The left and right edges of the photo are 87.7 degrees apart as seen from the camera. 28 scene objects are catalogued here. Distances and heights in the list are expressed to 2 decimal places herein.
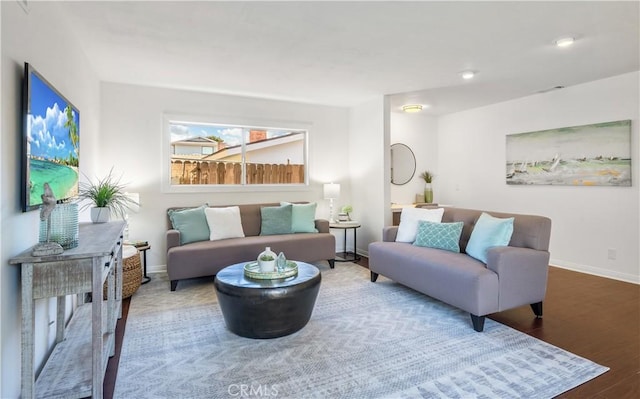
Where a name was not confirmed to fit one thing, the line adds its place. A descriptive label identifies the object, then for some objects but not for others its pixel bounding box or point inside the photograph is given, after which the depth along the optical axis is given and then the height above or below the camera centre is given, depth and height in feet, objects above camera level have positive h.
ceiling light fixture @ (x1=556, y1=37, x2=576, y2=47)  9.65 +4.65
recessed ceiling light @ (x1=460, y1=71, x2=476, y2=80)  12.71 +4.85
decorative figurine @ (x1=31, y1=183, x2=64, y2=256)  5.41 -0.47
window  15.44 +2.26
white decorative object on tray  8.80 -1.67
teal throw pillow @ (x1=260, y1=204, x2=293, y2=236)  15.03 -0.93
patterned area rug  6.25 -3.49
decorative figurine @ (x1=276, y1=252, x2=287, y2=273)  9.04 -1.73
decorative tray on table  8.64 -1.93
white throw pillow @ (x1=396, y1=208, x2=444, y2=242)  12.45 -0.76
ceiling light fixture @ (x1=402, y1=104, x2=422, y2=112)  17.85 +4.95
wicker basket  11.02 -2.42
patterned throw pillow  11.12 -1.23
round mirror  20.25 +2.20
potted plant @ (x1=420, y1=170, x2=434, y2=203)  20.63 +0.93
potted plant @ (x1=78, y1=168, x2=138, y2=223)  9.26 +0.03
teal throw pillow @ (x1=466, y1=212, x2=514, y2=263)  9.68 -1.07
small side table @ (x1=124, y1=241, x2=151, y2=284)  12.74 -1.84
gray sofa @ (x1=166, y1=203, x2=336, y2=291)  12.10 -1.93
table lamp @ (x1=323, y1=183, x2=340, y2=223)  17.01 +0.44
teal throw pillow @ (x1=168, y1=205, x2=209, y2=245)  13.25 -0.99
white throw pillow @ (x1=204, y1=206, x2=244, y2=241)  13.69 -0.97
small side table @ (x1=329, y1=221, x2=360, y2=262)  15.91 -2.18
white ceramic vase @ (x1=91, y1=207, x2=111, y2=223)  9.22 -0.42
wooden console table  5.19 -1.71
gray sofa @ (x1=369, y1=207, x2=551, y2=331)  8.65 -2.06
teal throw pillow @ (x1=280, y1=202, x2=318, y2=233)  15.29 -0.89
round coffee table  7.95 -2.54
